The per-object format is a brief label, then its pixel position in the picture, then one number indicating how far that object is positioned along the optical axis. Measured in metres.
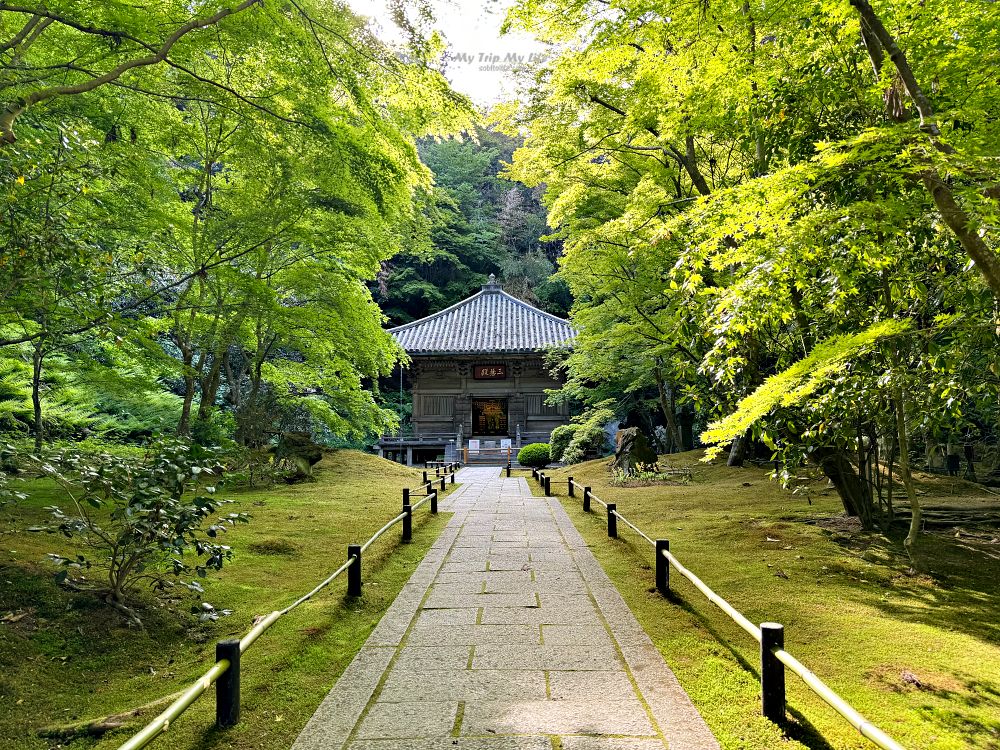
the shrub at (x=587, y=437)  18.98
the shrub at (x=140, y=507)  4.08
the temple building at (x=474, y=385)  25.23
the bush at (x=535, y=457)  21.97
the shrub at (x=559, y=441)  21.30
